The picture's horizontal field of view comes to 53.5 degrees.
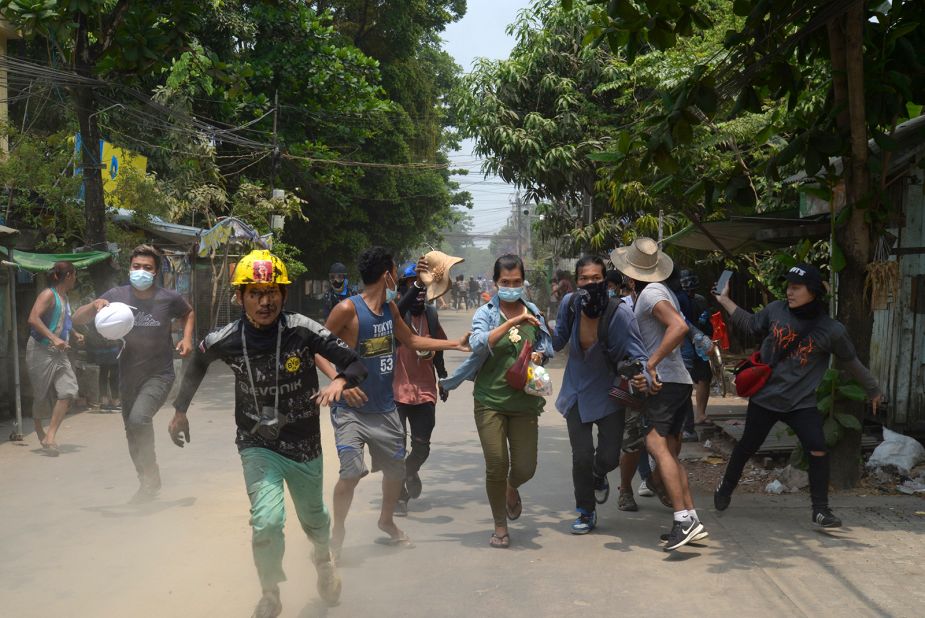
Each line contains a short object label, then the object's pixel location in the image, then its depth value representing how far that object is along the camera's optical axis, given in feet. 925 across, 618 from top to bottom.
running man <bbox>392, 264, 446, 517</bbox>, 21.37
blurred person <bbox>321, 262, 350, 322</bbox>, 34.73
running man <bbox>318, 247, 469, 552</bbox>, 17.74
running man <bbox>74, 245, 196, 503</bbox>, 22.54
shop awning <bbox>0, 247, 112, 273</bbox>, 30.73
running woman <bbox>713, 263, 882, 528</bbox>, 19.74
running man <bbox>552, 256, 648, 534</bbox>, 19.10
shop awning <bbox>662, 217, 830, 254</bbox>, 25.38
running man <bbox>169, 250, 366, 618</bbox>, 14.17
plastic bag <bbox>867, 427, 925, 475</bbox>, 24.35
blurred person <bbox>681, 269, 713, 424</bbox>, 30.81
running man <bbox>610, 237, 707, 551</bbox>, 18.12
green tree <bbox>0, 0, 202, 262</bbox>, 25.81
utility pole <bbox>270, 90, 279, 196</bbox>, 74.28
